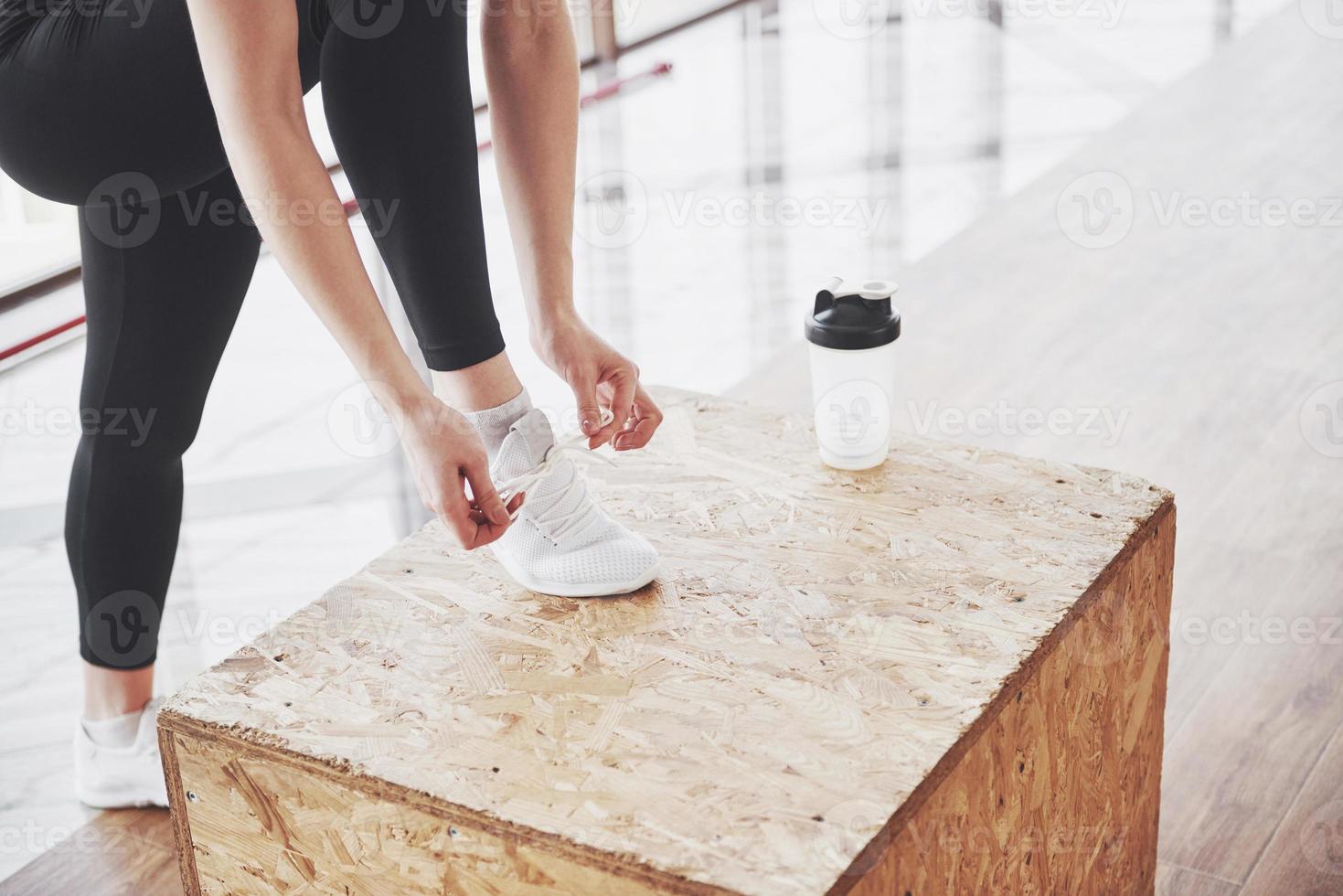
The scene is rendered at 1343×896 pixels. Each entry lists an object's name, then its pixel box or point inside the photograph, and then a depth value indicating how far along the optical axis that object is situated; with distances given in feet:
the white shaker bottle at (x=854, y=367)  10.88
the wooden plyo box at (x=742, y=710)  9.38
